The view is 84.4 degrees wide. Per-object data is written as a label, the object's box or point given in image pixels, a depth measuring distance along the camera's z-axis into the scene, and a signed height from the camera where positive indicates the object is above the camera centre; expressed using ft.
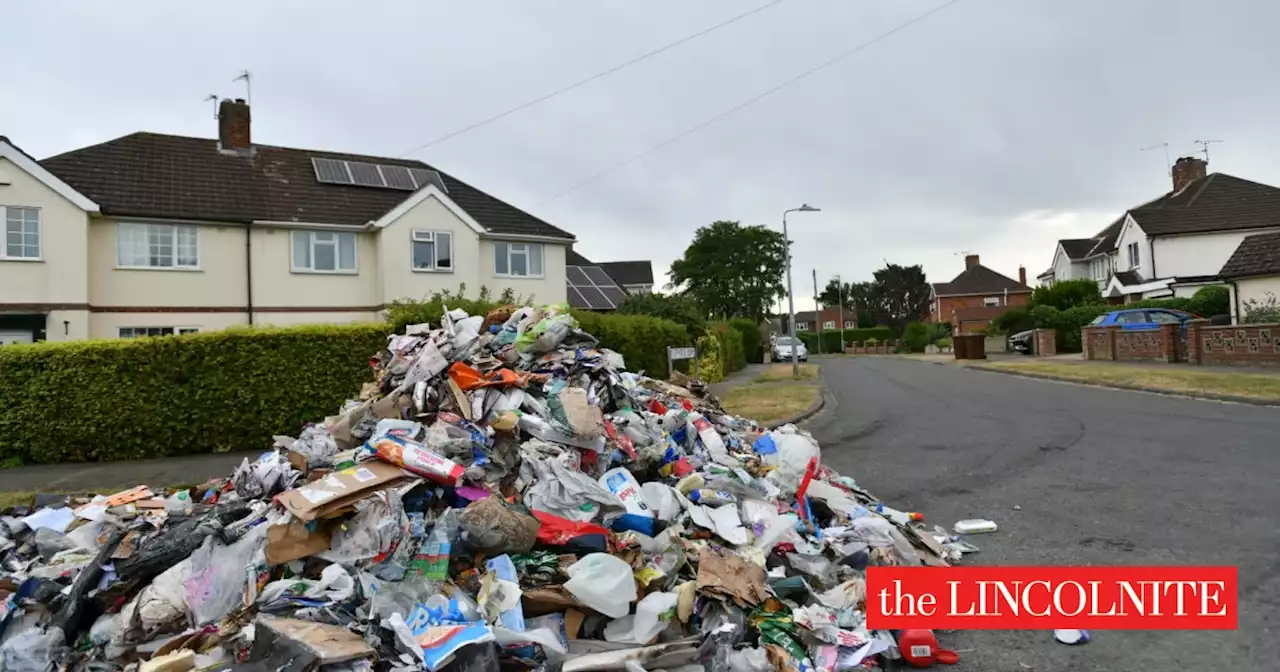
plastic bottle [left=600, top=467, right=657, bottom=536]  15.75 -3.60
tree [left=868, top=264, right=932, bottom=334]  287.07 +17.85
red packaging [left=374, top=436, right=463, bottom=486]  15.61 -2.43
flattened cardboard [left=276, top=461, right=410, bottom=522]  13.51 -2.71
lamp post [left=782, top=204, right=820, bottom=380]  77.41 +4.07
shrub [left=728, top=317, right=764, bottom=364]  138.69 +0.69
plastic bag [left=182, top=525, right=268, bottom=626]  12.95 -4.13
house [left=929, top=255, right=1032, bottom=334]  244.01 +15.74
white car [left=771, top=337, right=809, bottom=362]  146.65 -2.35
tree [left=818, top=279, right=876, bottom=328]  304.71 +19.91
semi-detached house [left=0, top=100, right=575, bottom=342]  55.01 +10.87
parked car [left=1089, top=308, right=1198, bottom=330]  81.42 +1.74
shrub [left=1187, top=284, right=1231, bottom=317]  94.99 +3.60
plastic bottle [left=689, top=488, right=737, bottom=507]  17.81 -3.90
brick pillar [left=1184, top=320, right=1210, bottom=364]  67.62 -1.28
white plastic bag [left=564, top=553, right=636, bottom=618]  12.62 -4.28
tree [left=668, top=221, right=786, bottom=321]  226.99 +23.85
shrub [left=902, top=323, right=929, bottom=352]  176.96 +0.45
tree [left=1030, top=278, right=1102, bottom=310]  127.44 +7.20
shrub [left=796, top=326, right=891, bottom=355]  228.63 +1.36
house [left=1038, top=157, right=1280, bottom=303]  120.26 +17.19
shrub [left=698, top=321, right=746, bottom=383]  80.18 -1.05
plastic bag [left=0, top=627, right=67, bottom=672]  12.39 -5.09
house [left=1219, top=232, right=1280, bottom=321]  76.74 +6.16
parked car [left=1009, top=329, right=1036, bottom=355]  105.19 -0.96
